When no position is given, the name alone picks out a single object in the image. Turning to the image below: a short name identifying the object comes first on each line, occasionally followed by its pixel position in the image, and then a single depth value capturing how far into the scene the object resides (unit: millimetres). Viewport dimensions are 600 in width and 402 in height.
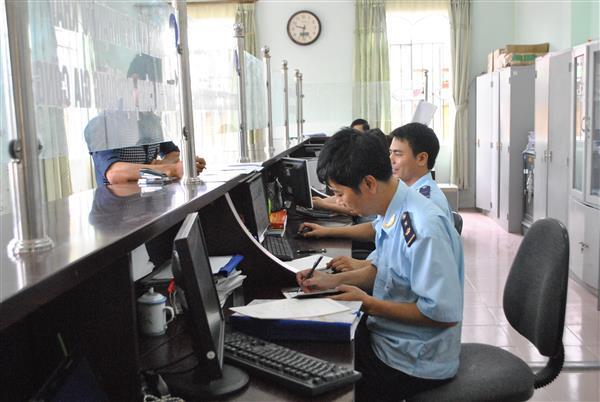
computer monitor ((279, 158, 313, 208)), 3605
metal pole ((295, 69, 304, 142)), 6695
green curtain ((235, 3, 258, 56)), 8195
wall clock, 8281
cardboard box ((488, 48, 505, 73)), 7228
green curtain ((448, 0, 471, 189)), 8070
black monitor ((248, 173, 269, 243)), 2685
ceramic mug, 1549
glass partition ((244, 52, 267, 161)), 4168
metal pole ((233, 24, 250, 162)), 3405
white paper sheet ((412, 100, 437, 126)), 7031
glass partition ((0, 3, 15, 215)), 970
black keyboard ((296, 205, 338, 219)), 3656
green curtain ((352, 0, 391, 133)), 8055
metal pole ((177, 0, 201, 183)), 2076
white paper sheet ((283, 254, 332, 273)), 2305
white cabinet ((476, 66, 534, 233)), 6680
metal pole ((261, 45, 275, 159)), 4570
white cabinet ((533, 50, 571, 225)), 5230
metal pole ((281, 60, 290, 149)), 5605
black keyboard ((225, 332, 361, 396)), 1308
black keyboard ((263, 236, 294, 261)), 2539
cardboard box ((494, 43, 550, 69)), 6730
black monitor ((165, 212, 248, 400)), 1146
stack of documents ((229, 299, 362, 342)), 1583
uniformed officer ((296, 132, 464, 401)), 1688
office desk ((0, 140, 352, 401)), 882
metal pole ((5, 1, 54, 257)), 971
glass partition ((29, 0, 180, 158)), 1258
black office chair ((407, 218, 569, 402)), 1776
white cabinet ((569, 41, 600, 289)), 4473
